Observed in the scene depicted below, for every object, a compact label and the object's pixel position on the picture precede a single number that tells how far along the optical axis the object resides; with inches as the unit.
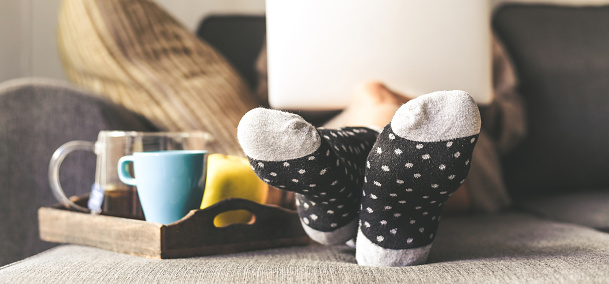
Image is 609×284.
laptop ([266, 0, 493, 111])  31.1
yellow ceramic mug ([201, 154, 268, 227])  26.2
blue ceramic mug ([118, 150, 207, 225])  23.6
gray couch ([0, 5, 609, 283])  19.6
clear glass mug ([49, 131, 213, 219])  27.2
